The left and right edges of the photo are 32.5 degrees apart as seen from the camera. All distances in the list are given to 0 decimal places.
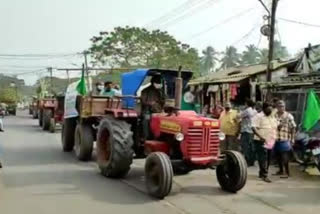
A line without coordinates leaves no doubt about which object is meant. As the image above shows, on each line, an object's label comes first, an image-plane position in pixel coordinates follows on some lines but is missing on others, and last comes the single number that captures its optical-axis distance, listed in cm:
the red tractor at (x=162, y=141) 980
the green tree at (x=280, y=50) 5889
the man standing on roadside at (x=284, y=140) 1202
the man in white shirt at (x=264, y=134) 1167
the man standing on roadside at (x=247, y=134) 1368
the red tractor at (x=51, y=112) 2479
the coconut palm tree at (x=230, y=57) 6234
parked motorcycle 1223
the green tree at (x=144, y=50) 4425
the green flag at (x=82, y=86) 1673
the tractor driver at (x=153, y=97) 1189
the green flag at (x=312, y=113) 1252
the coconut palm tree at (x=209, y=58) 7262
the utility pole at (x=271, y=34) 1845
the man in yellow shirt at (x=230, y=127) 1427
